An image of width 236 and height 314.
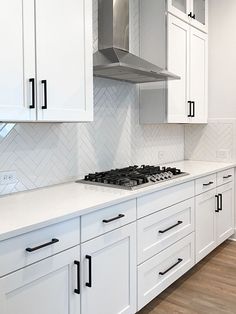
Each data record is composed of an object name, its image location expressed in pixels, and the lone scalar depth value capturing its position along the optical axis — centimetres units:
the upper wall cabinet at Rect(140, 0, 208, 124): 293
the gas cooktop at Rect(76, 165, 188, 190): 218
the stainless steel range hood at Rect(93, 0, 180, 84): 234
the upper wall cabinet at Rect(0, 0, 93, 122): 162
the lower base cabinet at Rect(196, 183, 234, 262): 291
